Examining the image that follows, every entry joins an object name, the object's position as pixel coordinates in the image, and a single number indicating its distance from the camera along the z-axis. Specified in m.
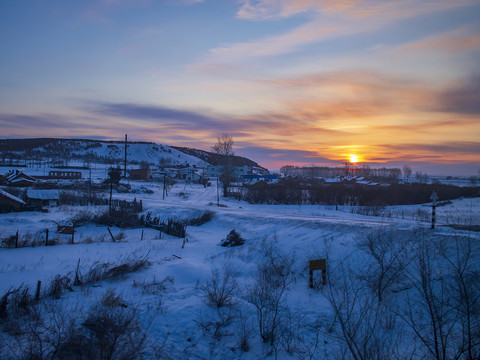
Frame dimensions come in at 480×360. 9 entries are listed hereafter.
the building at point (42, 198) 32.13
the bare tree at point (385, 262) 9.29
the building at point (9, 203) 27.61
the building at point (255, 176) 102.36
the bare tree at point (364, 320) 6.72
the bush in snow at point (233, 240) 16.78
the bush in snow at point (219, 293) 8.38
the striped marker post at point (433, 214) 12.84
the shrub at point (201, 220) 25.46
